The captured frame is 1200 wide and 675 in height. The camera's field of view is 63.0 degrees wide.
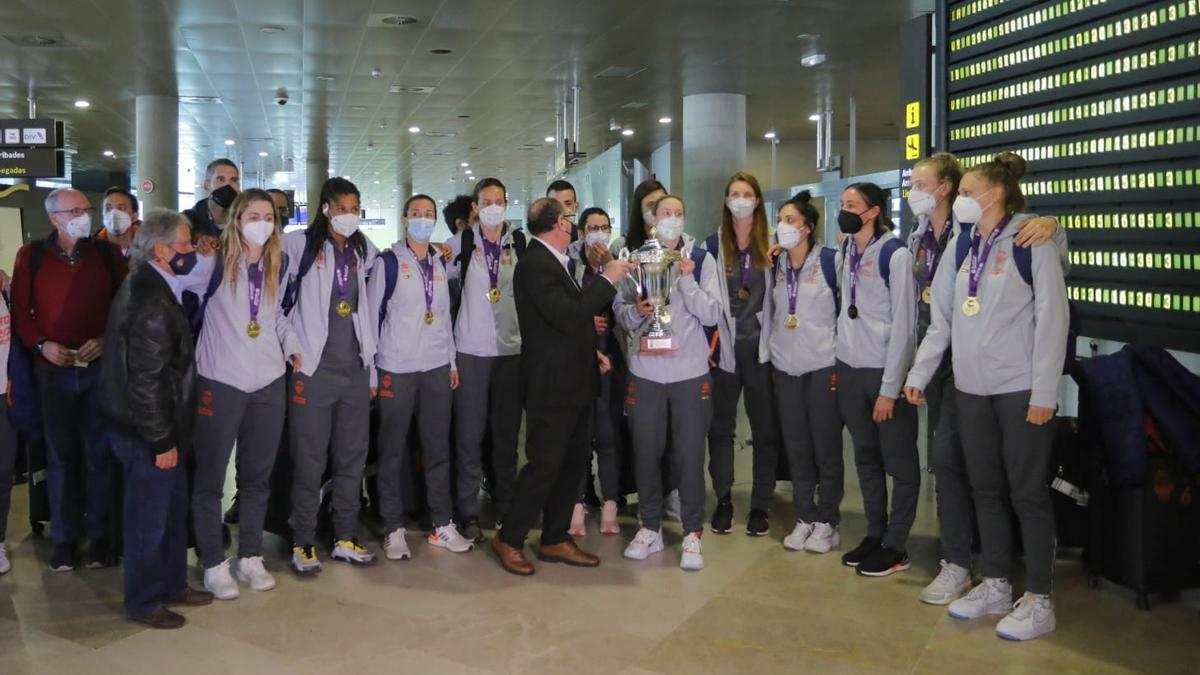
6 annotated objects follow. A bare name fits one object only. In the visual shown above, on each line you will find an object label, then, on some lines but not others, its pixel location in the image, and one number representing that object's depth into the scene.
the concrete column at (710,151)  13.93
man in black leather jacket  3.80
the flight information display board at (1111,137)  4.25
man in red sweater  4.72
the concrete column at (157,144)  14.35
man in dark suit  4.41
